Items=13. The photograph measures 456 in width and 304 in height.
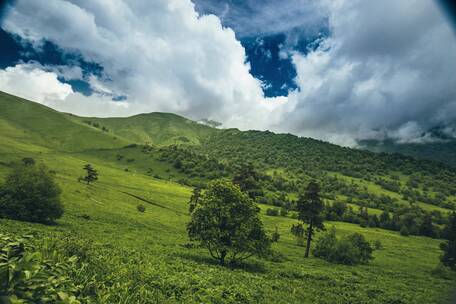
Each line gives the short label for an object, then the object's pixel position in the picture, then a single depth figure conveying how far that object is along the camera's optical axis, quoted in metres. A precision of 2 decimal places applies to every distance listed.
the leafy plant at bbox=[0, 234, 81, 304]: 5.90
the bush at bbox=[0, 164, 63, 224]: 44.06
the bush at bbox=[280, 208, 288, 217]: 134.88
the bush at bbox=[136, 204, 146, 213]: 83.47
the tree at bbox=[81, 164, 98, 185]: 102.69
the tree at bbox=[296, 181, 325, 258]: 64.50
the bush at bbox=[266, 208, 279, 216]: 133.62
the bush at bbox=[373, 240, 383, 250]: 96.14
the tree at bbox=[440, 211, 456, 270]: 68.62
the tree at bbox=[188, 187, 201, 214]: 90.99
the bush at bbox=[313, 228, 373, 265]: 65.19
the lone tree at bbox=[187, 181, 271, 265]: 37.25
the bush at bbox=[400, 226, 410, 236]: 136.75
